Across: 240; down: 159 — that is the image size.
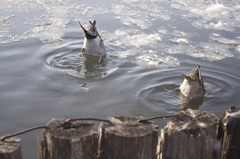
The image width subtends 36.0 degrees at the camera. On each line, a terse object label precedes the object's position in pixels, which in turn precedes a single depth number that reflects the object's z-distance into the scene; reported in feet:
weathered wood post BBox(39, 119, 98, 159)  8.90
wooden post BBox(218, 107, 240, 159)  11.41
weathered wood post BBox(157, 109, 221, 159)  9.71
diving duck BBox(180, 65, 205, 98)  21.98
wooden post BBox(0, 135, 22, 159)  8.65
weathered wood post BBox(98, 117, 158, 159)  9.05
